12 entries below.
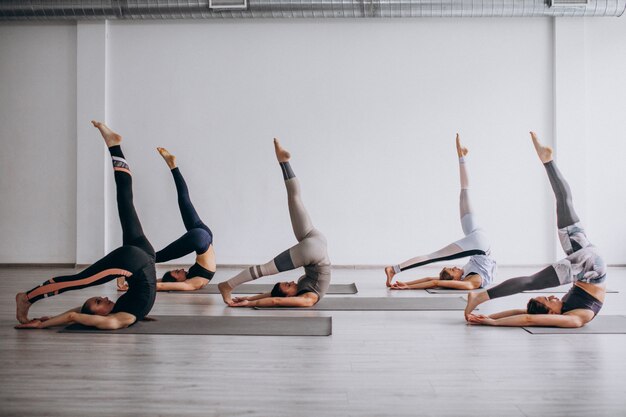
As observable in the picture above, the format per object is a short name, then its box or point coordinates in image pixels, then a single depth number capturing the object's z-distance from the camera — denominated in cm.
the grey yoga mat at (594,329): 394
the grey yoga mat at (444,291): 589
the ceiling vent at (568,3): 760
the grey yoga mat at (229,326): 391
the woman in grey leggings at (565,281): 401
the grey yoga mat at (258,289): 591
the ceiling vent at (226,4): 773
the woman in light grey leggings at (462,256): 605
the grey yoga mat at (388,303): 494
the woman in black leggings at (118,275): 390
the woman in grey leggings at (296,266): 486
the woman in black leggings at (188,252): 602
